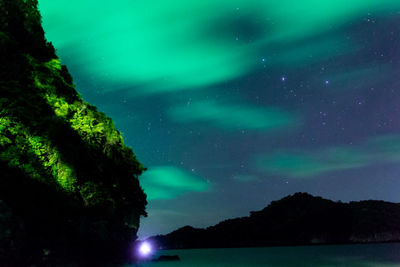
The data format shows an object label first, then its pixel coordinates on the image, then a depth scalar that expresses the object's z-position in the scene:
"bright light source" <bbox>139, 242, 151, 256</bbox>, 56.97
